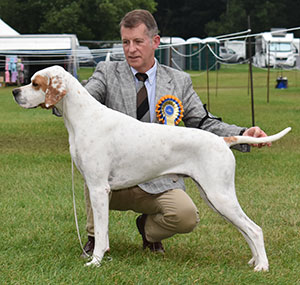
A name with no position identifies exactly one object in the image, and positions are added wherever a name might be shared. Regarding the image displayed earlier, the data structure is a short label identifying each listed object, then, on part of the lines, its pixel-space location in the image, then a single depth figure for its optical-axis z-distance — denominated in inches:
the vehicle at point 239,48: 1933.2
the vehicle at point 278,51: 1611.7
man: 162.7
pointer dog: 145.5
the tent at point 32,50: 1123.4
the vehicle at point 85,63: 1439.8
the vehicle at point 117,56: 1297.0
